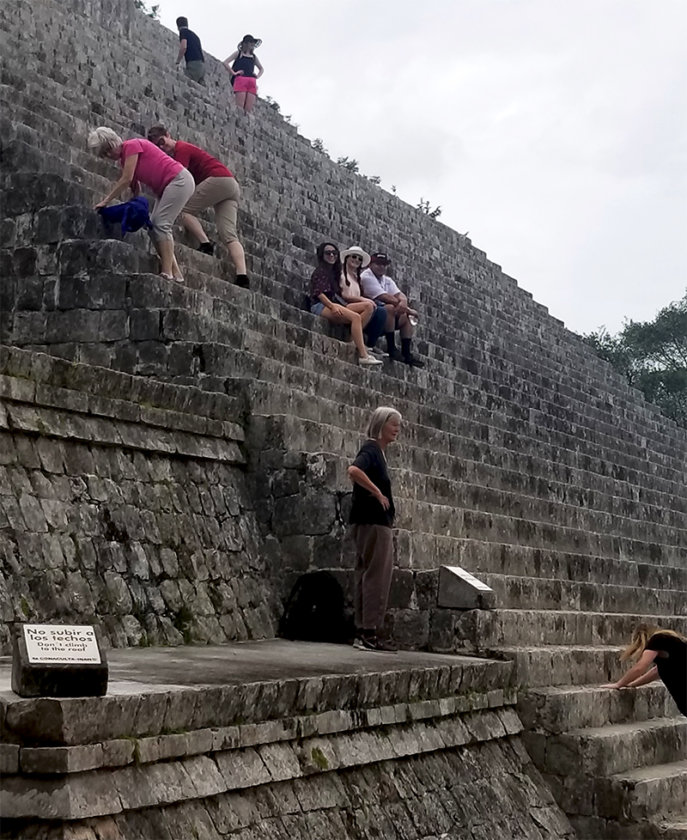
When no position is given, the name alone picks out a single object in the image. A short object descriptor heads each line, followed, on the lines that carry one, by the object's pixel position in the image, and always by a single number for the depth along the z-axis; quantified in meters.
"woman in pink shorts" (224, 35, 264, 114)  19.28
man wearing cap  12.68
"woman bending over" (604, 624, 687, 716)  7.21
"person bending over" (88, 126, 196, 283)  9.90
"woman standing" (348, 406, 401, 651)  7.20
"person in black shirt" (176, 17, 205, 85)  18.86
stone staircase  7.43
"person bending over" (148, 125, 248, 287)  11.16
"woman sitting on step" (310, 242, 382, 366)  11.78
